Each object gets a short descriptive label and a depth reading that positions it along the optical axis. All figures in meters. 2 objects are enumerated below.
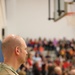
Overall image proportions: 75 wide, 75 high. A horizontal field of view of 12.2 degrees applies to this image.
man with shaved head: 3.08
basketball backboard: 8.84
